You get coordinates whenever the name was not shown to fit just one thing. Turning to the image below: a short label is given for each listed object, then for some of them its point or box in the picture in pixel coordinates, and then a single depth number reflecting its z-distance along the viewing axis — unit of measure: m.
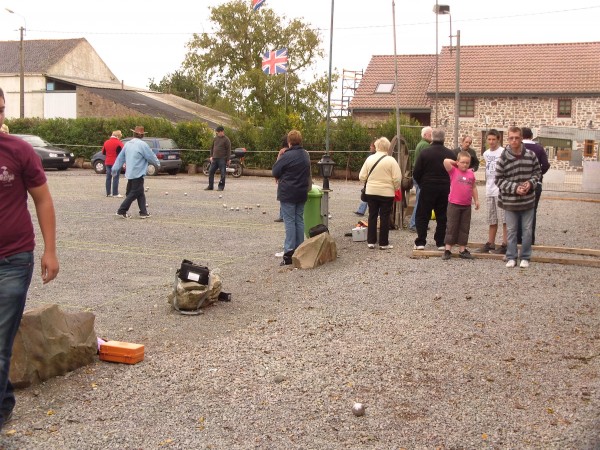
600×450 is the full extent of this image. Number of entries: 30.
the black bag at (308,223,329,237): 11.54
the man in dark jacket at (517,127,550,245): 11.61
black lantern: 12.59
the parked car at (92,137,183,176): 33.78
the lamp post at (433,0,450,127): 27.41
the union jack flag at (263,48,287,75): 32.75
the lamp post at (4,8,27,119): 46.12
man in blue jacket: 16.38
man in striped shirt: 10.08
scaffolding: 56.00
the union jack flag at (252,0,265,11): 21.84
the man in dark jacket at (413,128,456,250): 11.65
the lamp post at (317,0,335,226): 12.61
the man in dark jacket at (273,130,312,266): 11.21
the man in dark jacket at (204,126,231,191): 24.20
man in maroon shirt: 4.53
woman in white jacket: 11.92
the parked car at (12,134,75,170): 35.16
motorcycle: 33.69
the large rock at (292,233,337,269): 10.74
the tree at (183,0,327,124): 54.50
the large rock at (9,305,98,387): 5.68
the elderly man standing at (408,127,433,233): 13.80
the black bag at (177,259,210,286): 8.12
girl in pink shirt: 11.07
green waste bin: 12.77
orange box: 6.30
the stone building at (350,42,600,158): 47.72
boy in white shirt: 11.32
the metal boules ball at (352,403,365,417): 5.23
